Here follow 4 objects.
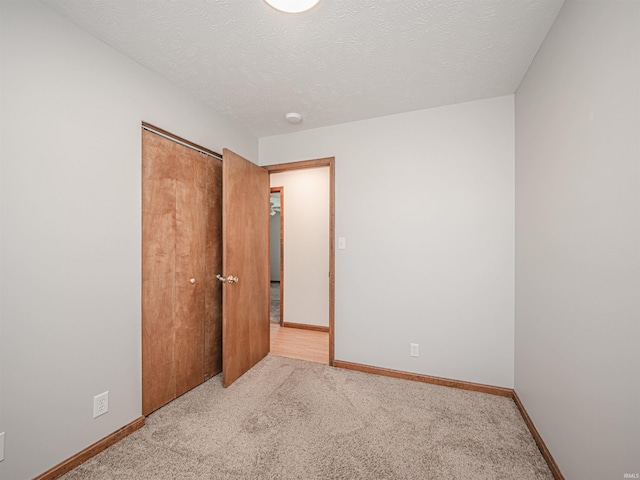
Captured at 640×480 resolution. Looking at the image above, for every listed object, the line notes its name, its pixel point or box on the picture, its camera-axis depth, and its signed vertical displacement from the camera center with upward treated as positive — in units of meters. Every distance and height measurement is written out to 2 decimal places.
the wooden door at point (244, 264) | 2.41 -0.24
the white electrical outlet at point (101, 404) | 1.63 -0.99
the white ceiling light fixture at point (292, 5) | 1.33 +1.15
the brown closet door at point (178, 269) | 1.97 -0.24
